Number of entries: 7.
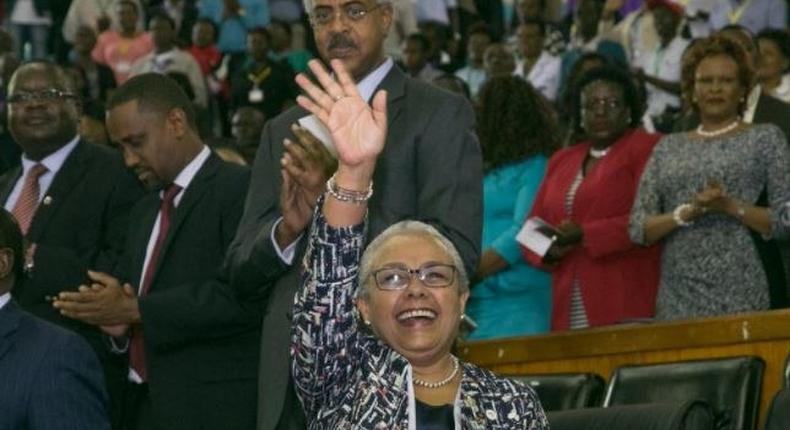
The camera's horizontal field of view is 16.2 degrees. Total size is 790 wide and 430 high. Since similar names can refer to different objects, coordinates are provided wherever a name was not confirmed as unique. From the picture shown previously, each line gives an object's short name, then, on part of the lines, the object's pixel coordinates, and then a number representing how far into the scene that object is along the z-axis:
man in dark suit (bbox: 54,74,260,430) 9.08
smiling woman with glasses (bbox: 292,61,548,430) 6.77
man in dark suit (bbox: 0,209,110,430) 7.80
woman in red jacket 10.98
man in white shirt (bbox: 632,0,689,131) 20.30
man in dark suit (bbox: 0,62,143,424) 9.78
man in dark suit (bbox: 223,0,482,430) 7.62
